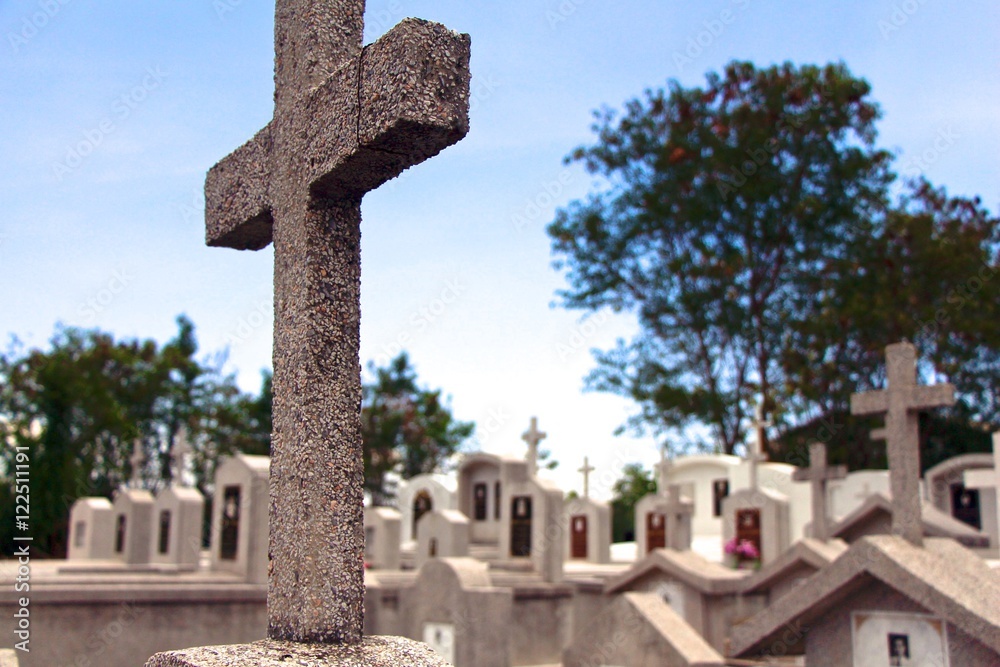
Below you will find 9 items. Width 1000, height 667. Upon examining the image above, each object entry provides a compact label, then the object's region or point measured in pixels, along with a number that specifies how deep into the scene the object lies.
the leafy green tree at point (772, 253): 24.97
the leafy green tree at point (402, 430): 33.47
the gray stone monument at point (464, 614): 8.90
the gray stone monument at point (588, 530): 20.12
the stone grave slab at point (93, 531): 20.00
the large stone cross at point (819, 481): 13.12
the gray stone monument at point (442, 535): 15.41
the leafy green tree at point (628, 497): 36.41
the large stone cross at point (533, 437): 15.83
